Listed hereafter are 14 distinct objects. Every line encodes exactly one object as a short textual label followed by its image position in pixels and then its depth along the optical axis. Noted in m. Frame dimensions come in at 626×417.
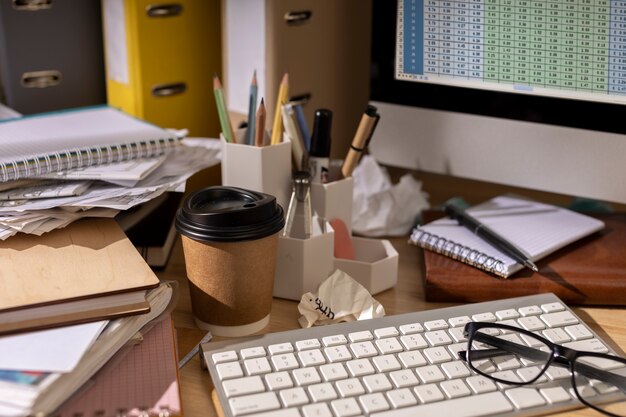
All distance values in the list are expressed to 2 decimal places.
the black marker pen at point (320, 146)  0.80
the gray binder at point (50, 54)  0.99
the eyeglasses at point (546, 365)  0.60
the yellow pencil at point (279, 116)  0.80
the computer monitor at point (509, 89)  0.81
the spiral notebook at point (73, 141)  0.78
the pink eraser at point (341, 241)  0.81
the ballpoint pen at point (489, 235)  0.79
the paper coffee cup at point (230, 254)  0.67
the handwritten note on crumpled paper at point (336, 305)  0.72
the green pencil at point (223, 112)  0.79
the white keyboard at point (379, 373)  0.57
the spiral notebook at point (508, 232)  0.80
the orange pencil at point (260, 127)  0.77
